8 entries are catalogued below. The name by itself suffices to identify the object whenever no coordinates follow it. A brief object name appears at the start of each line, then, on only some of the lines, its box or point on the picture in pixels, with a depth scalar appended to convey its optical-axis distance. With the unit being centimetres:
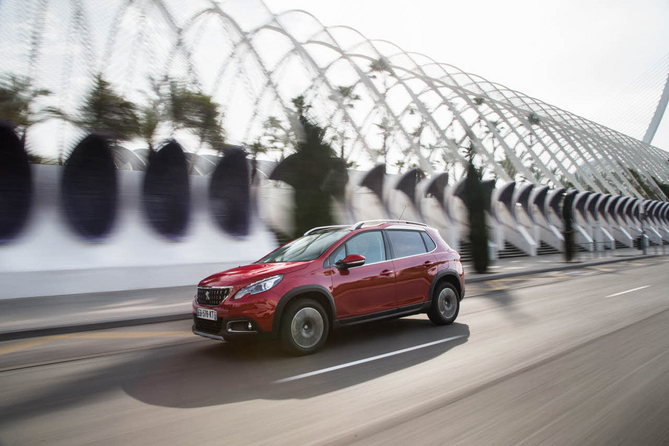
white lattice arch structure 1741
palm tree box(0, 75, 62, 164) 1330
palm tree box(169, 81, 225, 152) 1988
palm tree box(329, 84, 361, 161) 3200
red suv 547
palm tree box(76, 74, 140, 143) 1505
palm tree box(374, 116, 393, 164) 3697
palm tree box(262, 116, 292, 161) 2287
